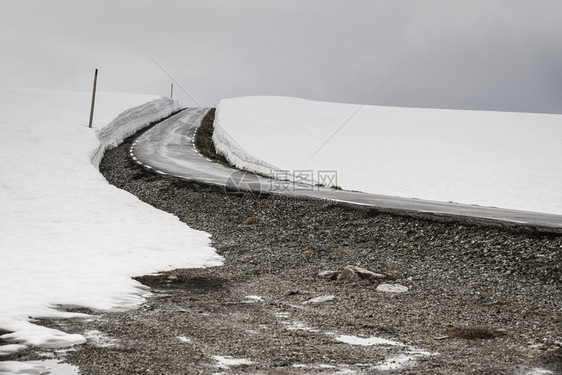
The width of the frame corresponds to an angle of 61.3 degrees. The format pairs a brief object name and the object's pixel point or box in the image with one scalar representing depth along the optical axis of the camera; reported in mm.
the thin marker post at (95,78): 39462
